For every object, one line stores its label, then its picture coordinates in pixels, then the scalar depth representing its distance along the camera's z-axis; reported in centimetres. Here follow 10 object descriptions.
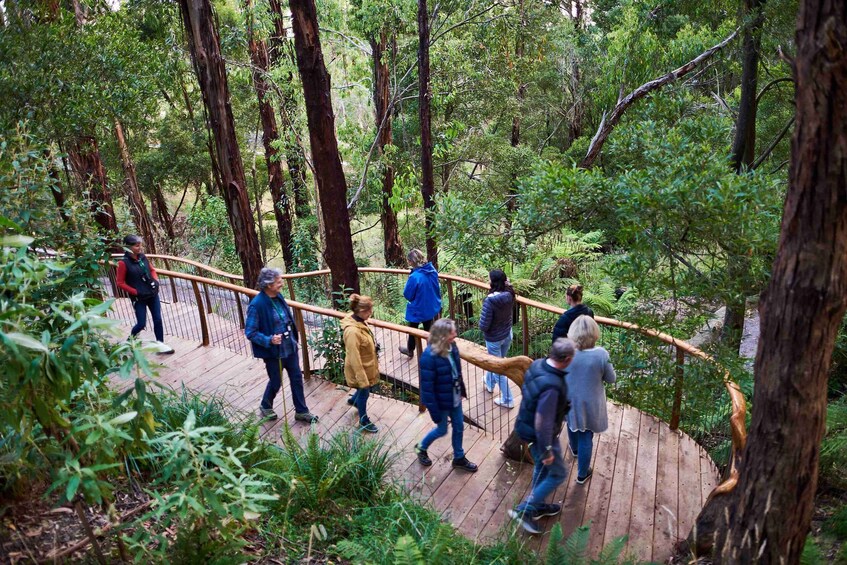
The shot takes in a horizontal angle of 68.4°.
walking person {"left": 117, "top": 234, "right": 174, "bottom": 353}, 771
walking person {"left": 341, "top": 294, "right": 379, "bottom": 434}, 617
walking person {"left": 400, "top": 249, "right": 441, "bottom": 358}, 795
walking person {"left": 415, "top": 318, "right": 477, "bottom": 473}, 540
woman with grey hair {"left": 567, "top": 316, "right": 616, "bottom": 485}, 540
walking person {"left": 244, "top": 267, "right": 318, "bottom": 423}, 632
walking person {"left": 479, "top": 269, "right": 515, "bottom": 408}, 698
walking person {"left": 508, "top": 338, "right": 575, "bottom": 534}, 488
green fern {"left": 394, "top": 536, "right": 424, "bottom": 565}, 398
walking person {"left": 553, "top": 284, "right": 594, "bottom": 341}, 614
